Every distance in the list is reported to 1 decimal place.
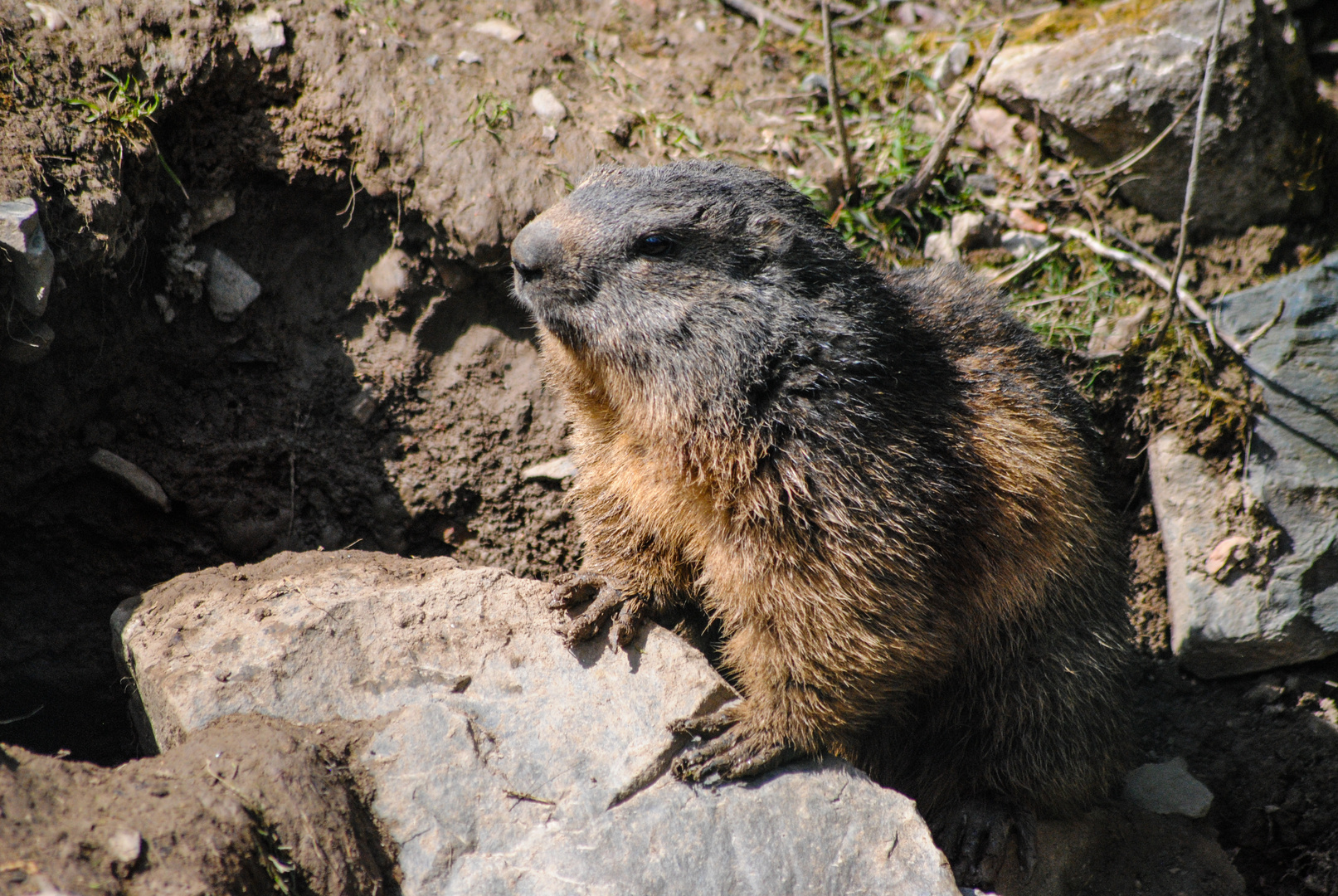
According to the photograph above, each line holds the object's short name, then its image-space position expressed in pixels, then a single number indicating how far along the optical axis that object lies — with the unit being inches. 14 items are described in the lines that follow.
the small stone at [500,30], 453.0
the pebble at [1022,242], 467.8
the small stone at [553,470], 426.9
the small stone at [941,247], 467.8
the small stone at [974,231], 467.5
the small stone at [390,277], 425.1
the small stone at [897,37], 529.7
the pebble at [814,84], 498.9
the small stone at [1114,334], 436.5
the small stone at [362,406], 427.8
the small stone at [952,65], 504.7
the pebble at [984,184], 480.4
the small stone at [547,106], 433.7
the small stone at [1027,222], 471.0
